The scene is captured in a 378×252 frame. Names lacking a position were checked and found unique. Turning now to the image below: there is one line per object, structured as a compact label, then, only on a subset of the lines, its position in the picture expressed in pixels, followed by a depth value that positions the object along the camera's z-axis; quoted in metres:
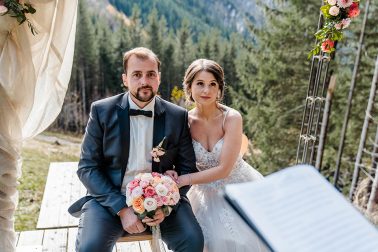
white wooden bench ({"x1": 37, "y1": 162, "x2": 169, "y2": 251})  3.22
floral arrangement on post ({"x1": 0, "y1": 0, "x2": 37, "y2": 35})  2.09
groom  2.31
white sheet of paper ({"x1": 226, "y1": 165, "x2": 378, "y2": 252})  1.05
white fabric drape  2.26
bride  2.51
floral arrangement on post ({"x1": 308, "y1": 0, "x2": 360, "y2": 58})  3.05
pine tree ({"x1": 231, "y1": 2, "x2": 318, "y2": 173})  13.42
